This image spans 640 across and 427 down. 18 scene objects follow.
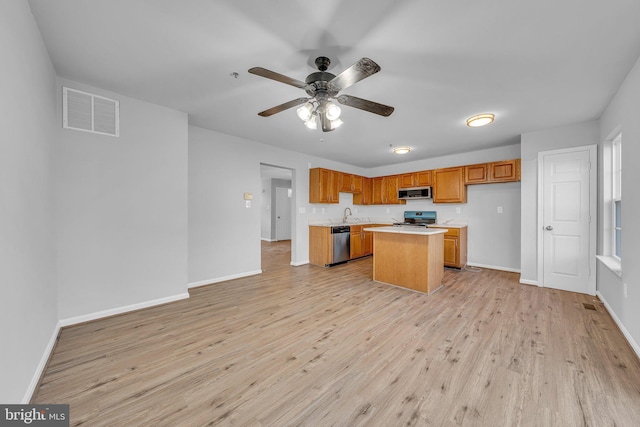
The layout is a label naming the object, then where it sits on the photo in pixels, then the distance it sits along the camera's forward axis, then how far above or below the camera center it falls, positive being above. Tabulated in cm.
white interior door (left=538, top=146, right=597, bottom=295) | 354 -11
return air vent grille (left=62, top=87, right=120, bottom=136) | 256 +109
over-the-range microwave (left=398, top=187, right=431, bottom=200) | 575 +45
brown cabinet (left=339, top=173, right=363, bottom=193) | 621 +75
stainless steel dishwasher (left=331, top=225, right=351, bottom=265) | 544 -73
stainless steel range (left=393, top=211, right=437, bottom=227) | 590 -17
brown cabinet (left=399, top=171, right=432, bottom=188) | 579 +79
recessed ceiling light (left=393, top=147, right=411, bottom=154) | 506 +130
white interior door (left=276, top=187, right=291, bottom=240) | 976 -12
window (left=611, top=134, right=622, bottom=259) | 312 +24
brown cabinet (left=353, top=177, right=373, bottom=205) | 690 +46
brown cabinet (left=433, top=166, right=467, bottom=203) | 529 +56
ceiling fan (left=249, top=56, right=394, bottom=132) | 181 +103
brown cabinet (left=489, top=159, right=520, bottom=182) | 458 +78
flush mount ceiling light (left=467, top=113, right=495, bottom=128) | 336 +130
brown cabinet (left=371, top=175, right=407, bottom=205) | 641 +58
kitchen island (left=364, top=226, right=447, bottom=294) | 362 -75
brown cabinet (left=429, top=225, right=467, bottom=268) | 501 -77
